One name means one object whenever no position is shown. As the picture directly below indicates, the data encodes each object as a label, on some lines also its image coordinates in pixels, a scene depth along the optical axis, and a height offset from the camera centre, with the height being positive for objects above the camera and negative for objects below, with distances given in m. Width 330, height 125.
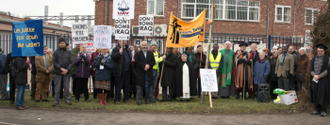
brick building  24.19 +4.06
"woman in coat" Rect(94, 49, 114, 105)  9.82 -0.48
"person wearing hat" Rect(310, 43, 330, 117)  8.60 -0.58
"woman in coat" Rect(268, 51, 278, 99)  11.38 -0.61
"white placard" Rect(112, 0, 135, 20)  11.18 +2.03
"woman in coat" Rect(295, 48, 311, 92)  10.75 -0.25
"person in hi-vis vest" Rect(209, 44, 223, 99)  11.50 +0.03
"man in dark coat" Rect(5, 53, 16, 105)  10.08 -0.83
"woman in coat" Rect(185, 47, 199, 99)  10.84 -0.13
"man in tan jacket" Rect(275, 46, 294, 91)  10.70 -0.30
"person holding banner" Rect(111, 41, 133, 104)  9.93 -0.28
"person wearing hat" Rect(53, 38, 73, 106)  9.66 -0.20
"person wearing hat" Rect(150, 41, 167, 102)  10.66 -0.21
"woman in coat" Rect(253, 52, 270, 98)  11.14 -0.35
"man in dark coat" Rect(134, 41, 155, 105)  10.09 -0.27
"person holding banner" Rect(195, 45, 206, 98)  11.48 +0.11
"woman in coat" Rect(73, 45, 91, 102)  10.39 -0.40
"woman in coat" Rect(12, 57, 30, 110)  9.19 -0.62
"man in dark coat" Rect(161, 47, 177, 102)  10.74 -0.40
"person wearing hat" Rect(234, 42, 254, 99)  11.57 -0.45
